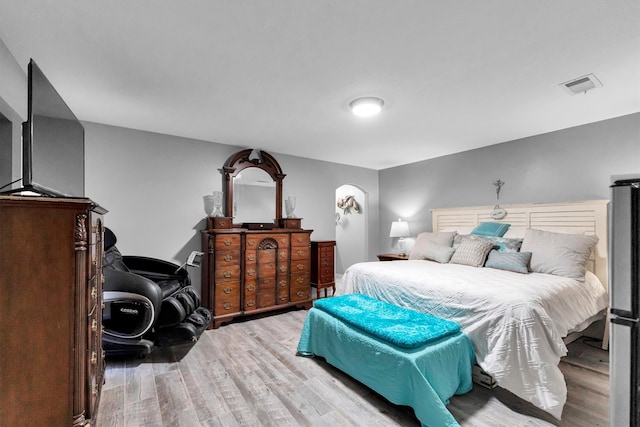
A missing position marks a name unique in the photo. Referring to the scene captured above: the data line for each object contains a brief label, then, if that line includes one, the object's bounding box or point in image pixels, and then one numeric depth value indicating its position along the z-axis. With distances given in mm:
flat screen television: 1325
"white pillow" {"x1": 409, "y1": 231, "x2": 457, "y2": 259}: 3822
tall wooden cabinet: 1215
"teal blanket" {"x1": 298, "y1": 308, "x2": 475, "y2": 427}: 1687
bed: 1842
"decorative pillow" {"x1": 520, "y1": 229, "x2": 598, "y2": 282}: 2678
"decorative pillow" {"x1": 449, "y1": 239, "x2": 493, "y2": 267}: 3209
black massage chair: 2383
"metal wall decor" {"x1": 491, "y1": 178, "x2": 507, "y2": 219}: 3860
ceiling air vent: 2189
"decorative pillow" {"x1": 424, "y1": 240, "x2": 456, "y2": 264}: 3543
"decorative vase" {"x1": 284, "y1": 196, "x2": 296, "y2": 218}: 4293
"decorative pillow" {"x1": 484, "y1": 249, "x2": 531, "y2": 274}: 2865
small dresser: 4512
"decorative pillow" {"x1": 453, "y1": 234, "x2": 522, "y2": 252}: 3230
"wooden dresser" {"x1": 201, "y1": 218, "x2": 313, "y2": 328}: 3434
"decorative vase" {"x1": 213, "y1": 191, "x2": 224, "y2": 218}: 3750
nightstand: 4528
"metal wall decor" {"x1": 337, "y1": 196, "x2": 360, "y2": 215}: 6126
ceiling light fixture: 2547
